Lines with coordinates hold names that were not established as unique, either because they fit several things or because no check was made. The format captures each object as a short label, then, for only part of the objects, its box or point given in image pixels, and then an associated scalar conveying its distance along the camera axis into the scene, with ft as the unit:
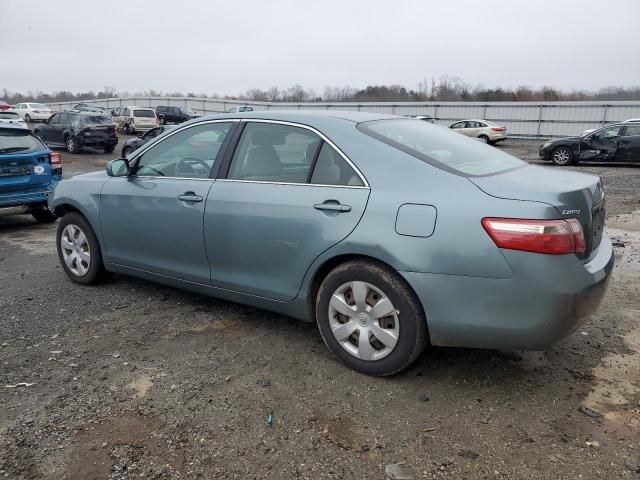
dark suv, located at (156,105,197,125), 125.80
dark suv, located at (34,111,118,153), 69.62
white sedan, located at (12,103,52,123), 135.23
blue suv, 24.93
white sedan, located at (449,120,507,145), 89.81
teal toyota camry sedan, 9.13
